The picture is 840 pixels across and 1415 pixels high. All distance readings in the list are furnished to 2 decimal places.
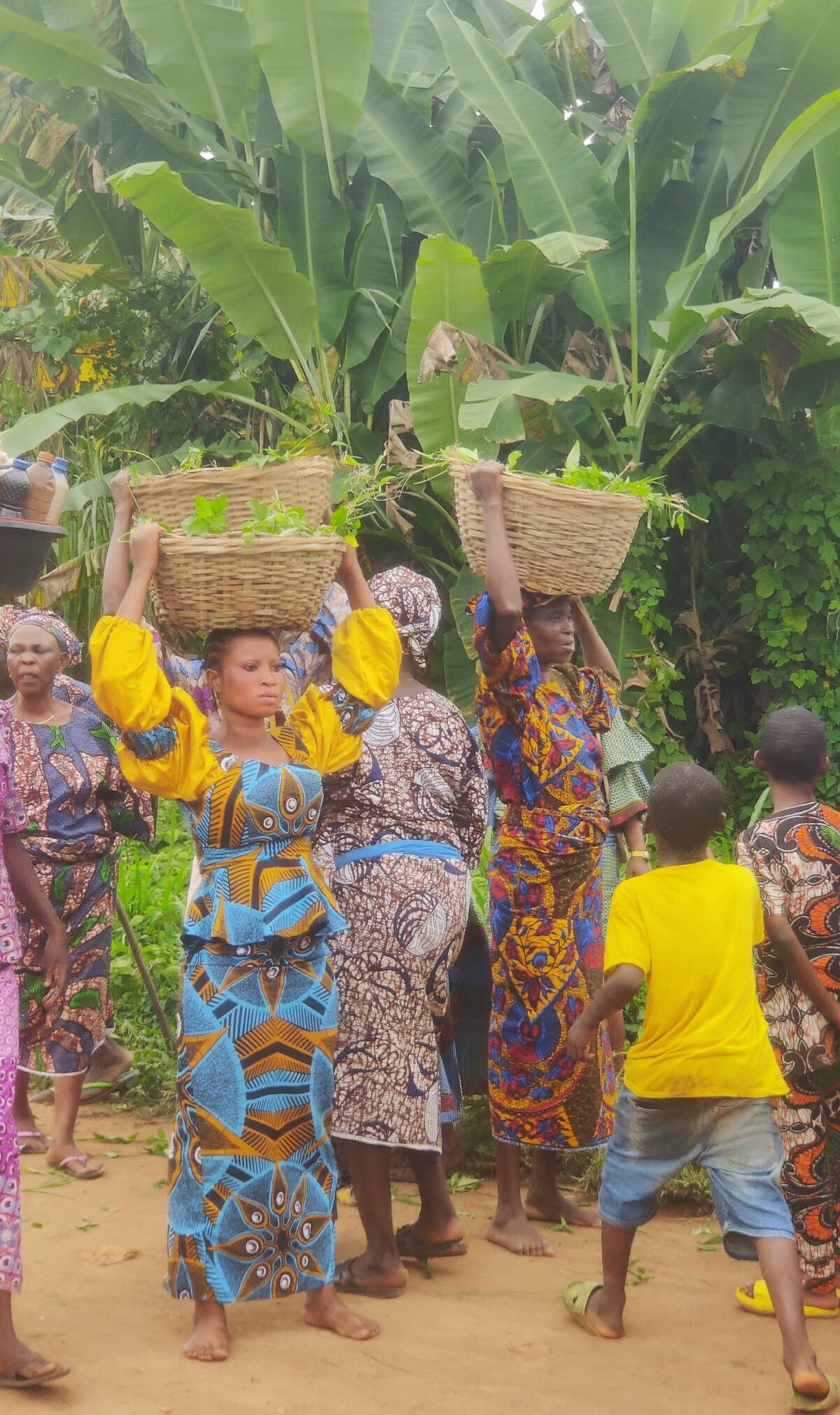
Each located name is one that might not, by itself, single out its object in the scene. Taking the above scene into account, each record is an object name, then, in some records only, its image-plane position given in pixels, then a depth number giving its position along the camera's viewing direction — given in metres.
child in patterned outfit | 3.53
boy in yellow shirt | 3.12
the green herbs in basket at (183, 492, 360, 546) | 3.19
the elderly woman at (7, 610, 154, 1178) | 4.87
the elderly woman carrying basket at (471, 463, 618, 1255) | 4.06
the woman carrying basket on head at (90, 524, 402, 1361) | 3.19
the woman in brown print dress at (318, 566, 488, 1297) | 3.71
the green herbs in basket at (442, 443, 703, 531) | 3.87
